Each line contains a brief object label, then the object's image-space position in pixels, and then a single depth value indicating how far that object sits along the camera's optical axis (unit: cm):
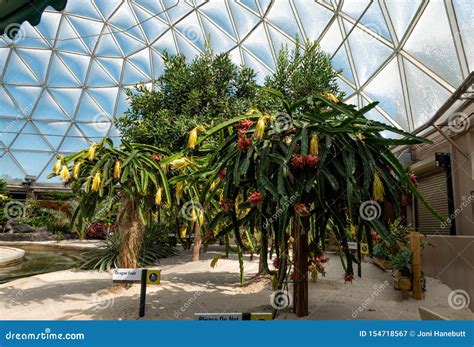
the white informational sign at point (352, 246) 803
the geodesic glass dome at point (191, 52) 1035
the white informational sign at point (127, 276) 585
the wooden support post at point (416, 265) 733
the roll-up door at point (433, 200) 1045
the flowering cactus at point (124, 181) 669
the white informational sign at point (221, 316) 396
